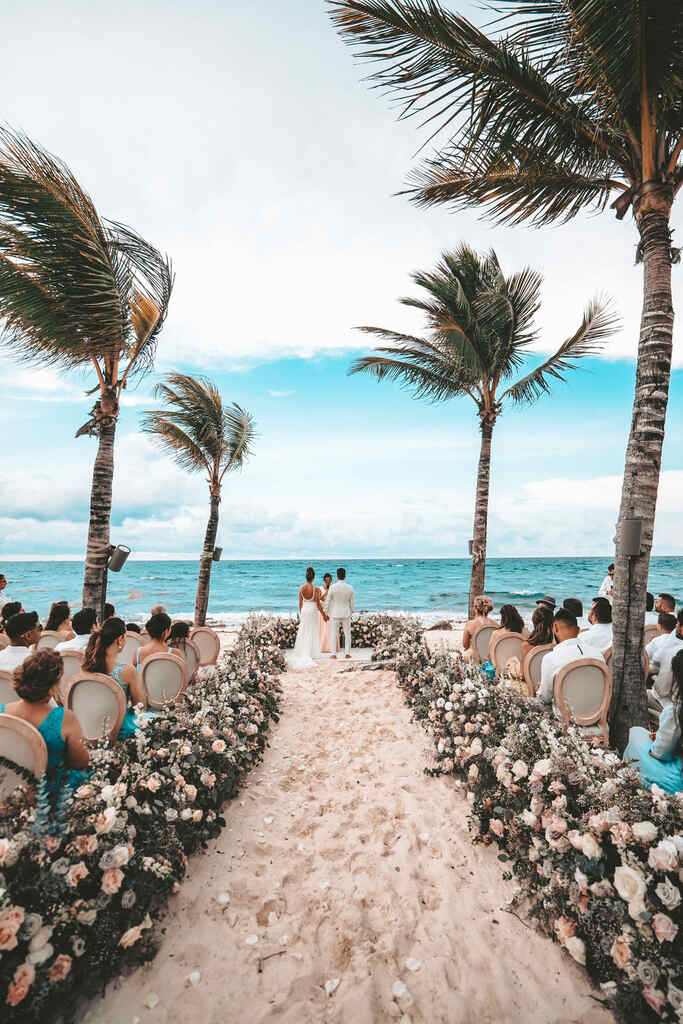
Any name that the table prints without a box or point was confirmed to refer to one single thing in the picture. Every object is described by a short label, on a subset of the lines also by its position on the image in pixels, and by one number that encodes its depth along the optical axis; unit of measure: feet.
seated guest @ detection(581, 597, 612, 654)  16.33
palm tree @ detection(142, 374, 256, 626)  37.11
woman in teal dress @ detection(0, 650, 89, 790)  8.15
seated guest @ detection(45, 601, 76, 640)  19.03
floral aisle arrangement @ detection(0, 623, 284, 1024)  5.92
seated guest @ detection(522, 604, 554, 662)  15.81
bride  33.06
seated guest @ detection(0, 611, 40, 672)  13.29
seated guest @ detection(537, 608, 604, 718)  13.09
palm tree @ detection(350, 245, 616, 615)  31.30
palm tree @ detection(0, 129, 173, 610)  17.02
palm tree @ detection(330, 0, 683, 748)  12.06
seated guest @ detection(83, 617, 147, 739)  11.27
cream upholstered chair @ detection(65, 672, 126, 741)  10.91
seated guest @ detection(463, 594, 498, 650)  20.15
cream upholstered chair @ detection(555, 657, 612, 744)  12.60
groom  33.78
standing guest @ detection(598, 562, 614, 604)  30.80
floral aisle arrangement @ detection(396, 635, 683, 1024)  6.23
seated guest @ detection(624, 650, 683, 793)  8.91
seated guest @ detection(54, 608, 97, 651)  14.29
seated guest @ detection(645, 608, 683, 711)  14.92
